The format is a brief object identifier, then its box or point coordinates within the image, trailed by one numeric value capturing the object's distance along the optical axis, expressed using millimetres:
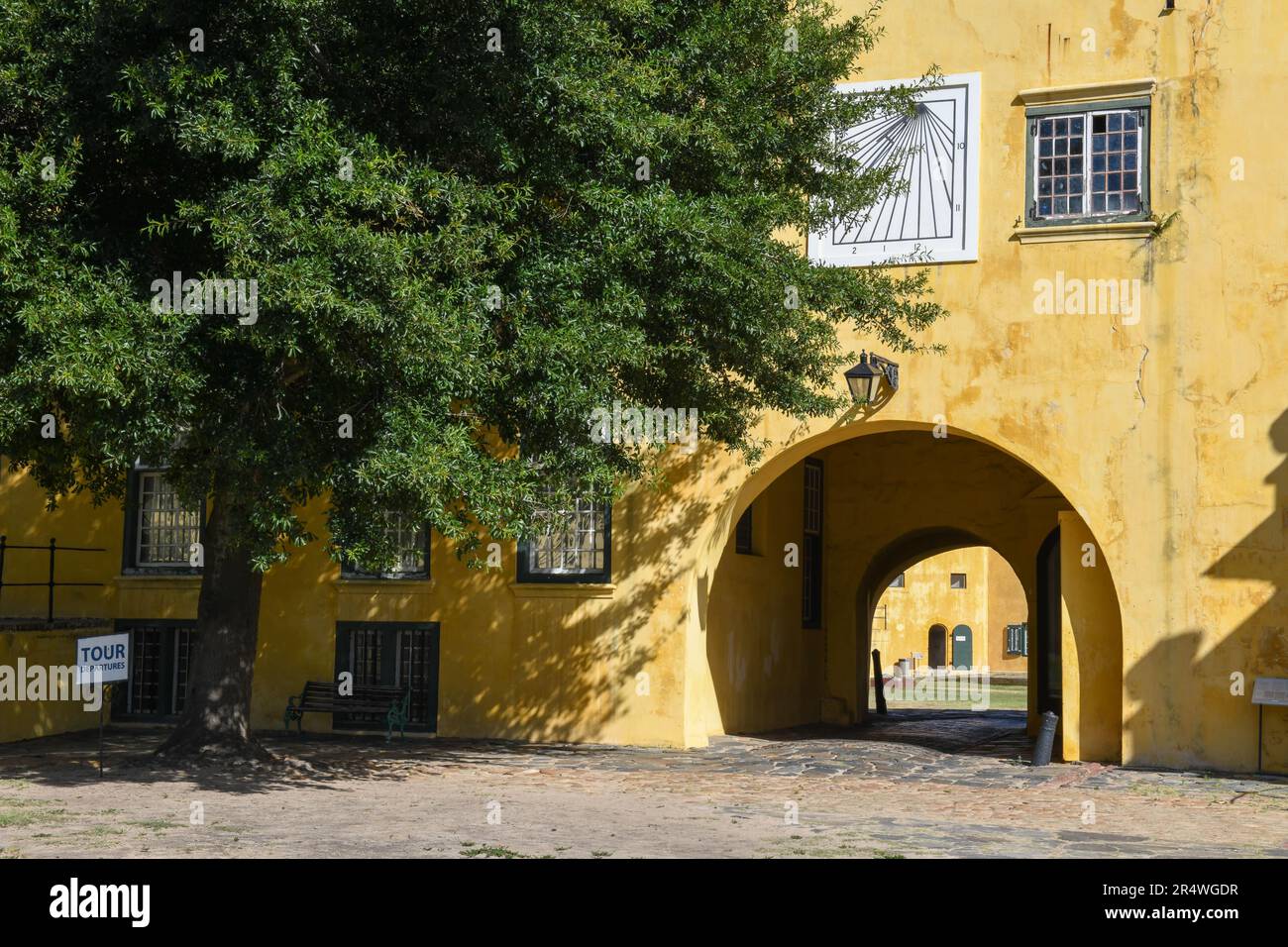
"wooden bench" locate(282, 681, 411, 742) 17502
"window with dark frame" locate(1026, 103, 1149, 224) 15523
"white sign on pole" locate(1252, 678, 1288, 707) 14297
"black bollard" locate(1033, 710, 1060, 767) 15328
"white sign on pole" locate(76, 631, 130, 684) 12898
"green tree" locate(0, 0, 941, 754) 10438
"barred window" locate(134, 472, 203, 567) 19000
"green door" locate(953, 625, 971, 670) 50844
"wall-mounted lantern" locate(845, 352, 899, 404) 15586
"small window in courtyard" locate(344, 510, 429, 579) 17766
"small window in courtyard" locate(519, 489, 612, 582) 17250
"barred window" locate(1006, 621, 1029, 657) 50844
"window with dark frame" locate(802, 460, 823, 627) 21781
